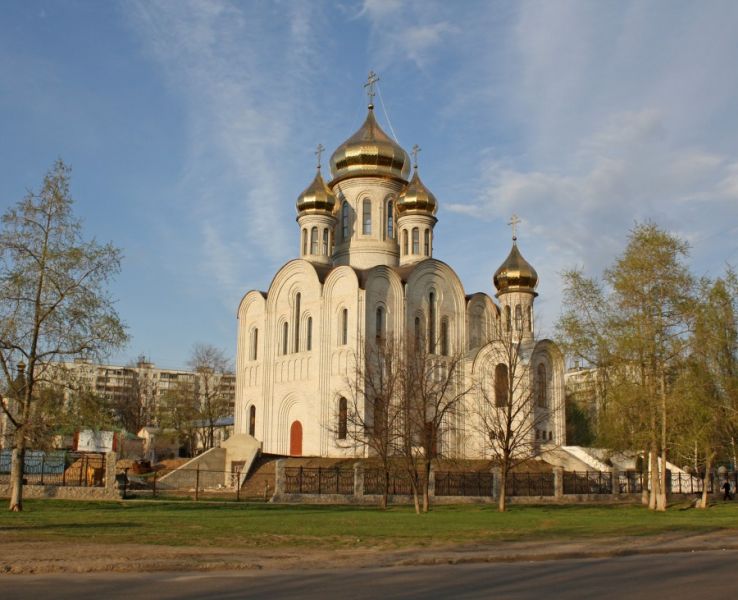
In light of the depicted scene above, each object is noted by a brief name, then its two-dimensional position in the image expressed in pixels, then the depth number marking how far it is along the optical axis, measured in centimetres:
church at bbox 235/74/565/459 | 3922
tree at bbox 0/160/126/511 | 2031
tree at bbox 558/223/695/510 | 2542
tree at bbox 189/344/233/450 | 5678
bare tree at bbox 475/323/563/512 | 2572
